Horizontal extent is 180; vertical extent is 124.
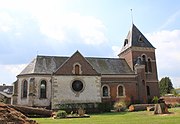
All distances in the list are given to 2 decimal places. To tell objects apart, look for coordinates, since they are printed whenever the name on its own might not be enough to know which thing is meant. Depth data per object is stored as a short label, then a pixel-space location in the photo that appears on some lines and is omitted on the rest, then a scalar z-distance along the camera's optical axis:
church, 23.61
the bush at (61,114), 16.10
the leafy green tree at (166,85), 55.86
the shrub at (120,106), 23.39
